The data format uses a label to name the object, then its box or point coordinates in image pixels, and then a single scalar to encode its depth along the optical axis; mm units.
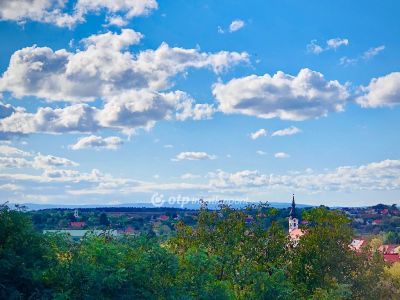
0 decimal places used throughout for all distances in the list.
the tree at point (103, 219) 155325
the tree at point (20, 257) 25906
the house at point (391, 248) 114250
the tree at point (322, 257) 41906
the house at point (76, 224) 144800
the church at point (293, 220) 135412
